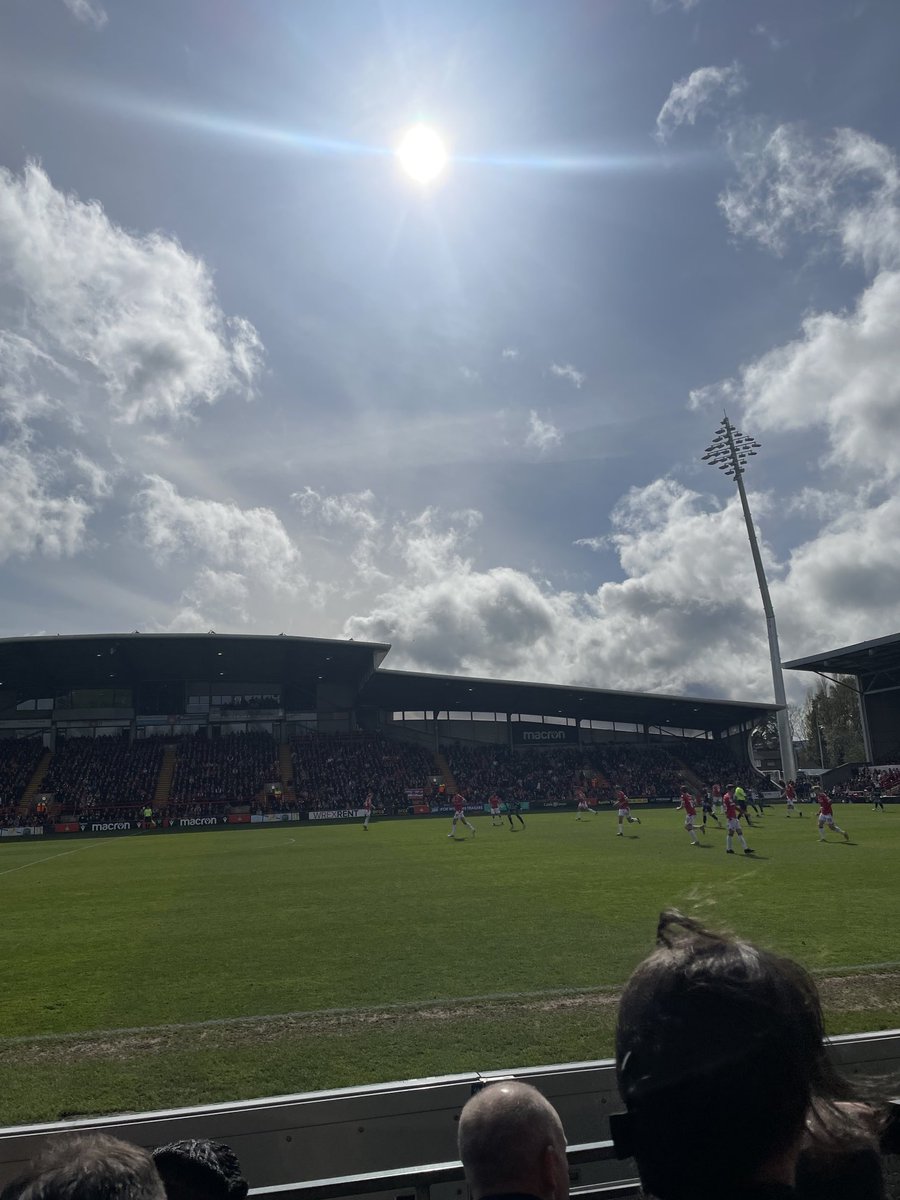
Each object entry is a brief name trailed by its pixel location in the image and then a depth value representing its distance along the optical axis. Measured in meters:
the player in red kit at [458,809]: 28.90
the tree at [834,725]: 85.38
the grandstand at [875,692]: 49.72
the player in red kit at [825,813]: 22.00
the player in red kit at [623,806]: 27.31
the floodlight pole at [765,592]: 46.53
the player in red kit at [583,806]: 39.47
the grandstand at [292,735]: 48.25
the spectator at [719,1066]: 1.20
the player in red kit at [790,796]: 35.16
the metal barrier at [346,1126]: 3.25
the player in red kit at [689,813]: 23.03
